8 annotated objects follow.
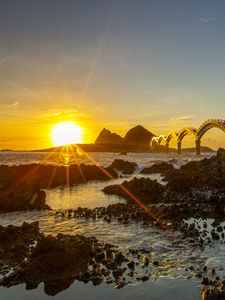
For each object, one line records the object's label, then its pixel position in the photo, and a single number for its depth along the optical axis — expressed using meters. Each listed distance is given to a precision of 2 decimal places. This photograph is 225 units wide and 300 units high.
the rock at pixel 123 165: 58.23
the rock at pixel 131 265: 12.28
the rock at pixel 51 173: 38.68
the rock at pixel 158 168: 52.45
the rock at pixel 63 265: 11.46
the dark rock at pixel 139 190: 27.18
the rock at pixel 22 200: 24.24
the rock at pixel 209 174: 32.45
